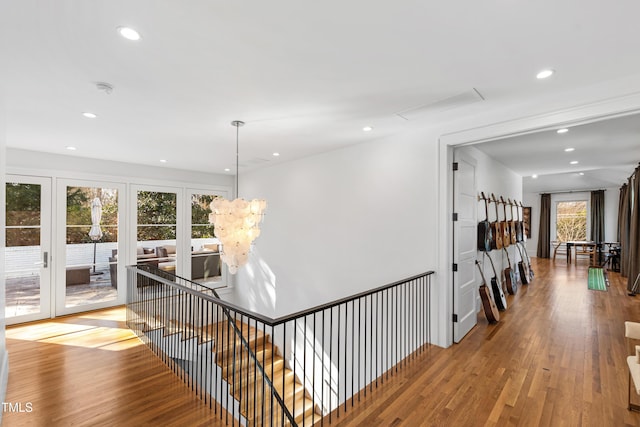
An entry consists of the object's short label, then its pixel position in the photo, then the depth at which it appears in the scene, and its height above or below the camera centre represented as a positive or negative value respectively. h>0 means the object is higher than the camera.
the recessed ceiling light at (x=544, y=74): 2.34 +1.09
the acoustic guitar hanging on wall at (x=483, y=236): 4.61 -0.35
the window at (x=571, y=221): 10.74 -0.26
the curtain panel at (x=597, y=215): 10.09 -0.04
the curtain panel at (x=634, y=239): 5.92 -0.50
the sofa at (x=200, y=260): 6.39 -1.10
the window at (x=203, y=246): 6.85 -0.80
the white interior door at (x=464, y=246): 3.62 -0.42
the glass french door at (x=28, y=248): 4.82 -0.62
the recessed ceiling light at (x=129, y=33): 1.83 +1.09
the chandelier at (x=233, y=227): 3.61 -0.19
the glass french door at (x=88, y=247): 5.22 -0.66
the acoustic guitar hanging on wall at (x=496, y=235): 4.99 -0.36
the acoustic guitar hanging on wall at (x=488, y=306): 4.26 -1.31
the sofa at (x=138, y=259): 5.77 -0.96
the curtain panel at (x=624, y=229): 7.03 -0.37
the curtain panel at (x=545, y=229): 11.27 -0.58
